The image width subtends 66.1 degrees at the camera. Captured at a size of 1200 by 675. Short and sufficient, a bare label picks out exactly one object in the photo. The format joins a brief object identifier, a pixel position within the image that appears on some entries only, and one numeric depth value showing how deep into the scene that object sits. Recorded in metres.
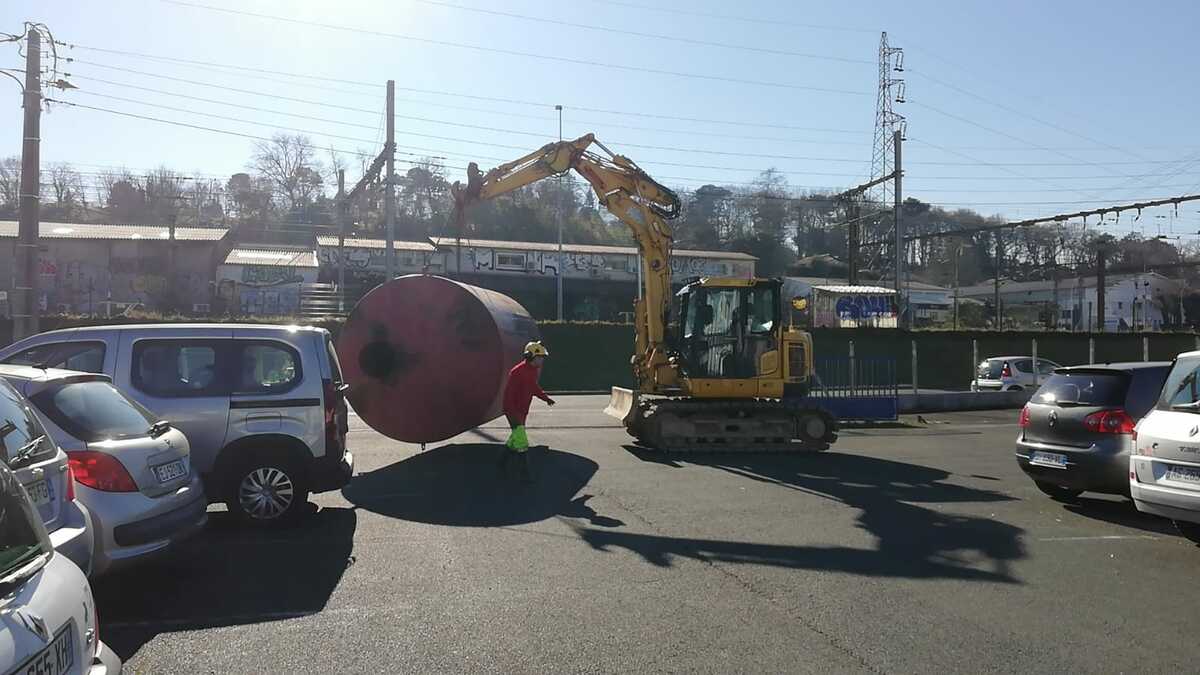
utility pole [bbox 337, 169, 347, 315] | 43.71
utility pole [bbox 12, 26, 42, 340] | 18.75
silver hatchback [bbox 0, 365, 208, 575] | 5.93
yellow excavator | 15.48
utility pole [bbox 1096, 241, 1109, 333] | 49.75
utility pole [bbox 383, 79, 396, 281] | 31.64
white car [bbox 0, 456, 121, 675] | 2.63
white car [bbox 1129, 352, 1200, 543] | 7.61
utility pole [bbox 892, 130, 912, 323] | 40.34
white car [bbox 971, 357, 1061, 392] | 28.75
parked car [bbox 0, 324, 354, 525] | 8.64
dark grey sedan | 9.90
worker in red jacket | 11.20
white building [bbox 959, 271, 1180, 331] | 79.88
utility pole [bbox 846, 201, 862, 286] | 51.10
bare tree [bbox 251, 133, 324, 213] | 83.75
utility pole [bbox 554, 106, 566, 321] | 52.69
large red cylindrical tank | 13.53
